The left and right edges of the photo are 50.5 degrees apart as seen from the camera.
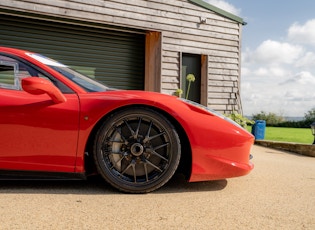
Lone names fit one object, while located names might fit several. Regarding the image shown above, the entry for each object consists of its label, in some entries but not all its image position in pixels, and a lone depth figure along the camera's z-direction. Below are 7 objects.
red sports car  2.56
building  7.15
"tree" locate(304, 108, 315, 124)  18.48
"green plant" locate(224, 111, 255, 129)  8.54
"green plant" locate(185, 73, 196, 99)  8.49
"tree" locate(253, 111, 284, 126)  20.50
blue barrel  8.86
